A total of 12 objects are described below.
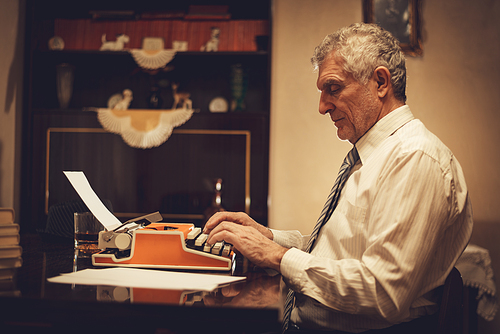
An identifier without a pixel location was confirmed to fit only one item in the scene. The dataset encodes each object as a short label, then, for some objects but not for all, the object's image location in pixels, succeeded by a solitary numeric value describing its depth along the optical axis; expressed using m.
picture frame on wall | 2.86
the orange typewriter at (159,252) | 0.98
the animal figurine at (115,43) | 2.88
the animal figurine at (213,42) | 2.84
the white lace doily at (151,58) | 2.74
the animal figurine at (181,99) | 2.88
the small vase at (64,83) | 2.84
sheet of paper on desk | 0.82
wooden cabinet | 2.73
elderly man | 0.85
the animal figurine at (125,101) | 2.86
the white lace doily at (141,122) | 2.71
